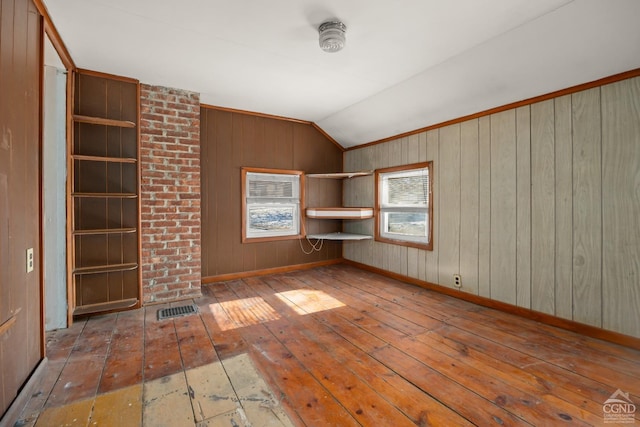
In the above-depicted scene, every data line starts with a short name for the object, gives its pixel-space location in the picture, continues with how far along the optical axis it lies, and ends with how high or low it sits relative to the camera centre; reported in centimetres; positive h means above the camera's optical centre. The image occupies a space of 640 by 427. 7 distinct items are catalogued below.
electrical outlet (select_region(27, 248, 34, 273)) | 179 -30
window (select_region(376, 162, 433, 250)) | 397 +10
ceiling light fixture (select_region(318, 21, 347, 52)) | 219 +138
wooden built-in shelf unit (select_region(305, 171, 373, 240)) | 452 -1
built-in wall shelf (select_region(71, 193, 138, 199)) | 276 +18
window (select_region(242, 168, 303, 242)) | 441 +14
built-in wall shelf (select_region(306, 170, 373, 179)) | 461 +62
